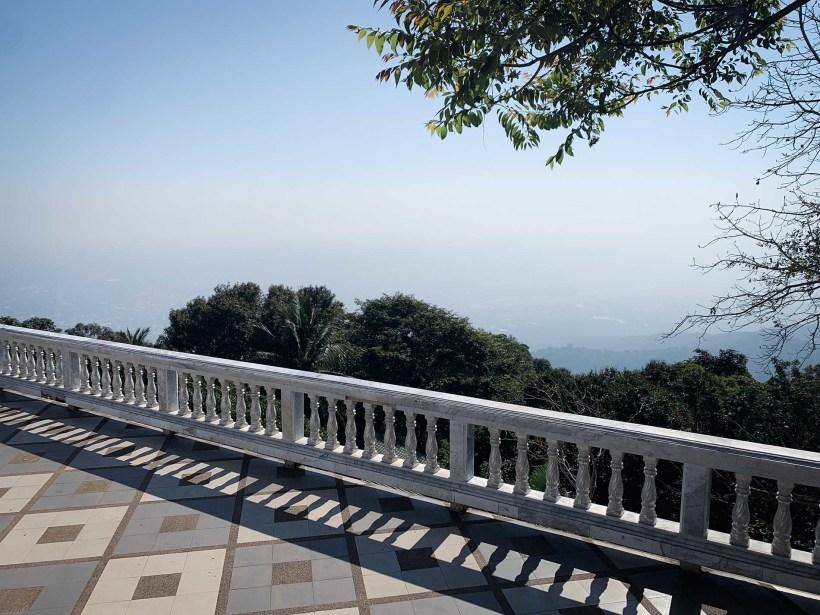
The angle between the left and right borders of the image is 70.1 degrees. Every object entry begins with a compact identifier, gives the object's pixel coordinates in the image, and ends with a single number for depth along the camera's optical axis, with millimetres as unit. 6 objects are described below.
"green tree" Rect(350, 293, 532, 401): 29469
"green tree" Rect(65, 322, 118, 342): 31828
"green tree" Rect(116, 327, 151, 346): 26828
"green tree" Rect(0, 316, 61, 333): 28941
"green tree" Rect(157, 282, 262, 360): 33406
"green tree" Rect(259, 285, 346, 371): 26828
